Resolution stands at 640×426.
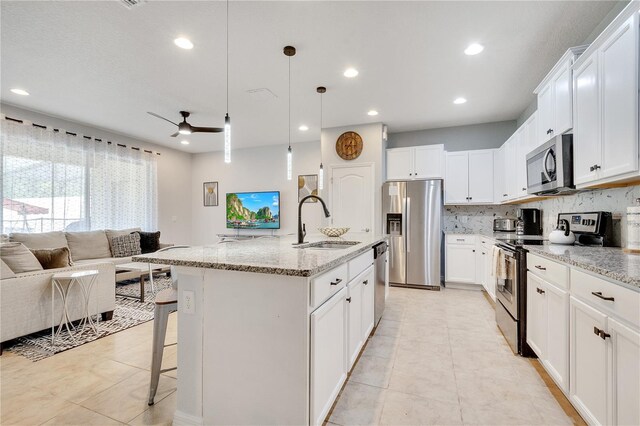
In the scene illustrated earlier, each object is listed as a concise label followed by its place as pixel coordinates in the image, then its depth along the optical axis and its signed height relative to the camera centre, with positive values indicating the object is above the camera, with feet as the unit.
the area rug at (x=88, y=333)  8.15 -3.91
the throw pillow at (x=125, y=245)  15.92 -1.73
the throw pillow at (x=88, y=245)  14.43 -1.60
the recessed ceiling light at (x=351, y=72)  9.92 +5.09
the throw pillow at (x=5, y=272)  7.98 -1.63
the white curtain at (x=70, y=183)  13.12 +1.77
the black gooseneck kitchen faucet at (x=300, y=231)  8.26 -0.48
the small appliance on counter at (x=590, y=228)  7.25 -0.37
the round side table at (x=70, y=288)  8.80 -2.45
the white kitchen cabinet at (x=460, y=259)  14.51 -2.31
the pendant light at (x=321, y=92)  11.21 +5.01
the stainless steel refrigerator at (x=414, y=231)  14.66 -0.85
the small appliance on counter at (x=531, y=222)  11.82 -0.31
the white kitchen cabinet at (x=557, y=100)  7.26 +3.28
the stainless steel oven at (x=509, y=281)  7.92 -1.99
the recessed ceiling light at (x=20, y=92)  11.57 +5.11
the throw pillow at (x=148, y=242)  17.31 -1.67
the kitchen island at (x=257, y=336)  4.34 -2.02
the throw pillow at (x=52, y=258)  9.69 -1.49
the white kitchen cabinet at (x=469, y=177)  14.88 +2.02
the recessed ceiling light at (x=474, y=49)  8.45 +5.08
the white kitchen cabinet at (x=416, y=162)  15.39 +2.92
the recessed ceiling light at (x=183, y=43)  8.16 +5.07
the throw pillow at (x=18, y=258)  8.56 -1.34
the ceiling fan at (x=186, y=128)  11.24 +3.90
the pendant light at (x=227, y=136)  6.83 +1.94
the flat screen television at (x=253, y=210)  20.71 +0.36
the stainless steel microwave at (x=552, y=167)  7.41 +1.36
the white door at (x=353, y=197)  15.76 +1.01
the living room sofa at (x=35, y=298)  8.00 -2.60
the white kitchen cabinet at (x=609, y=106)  5.13 +2.26
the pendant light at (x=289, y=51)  8.48 +4.99
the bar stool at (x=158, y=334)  5.75 -2.43
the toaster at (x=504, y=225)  13.98 -0.51
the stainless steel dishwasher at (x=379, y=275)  9.03 -2.07
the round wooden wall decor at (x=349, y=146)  15.84 +3.93
